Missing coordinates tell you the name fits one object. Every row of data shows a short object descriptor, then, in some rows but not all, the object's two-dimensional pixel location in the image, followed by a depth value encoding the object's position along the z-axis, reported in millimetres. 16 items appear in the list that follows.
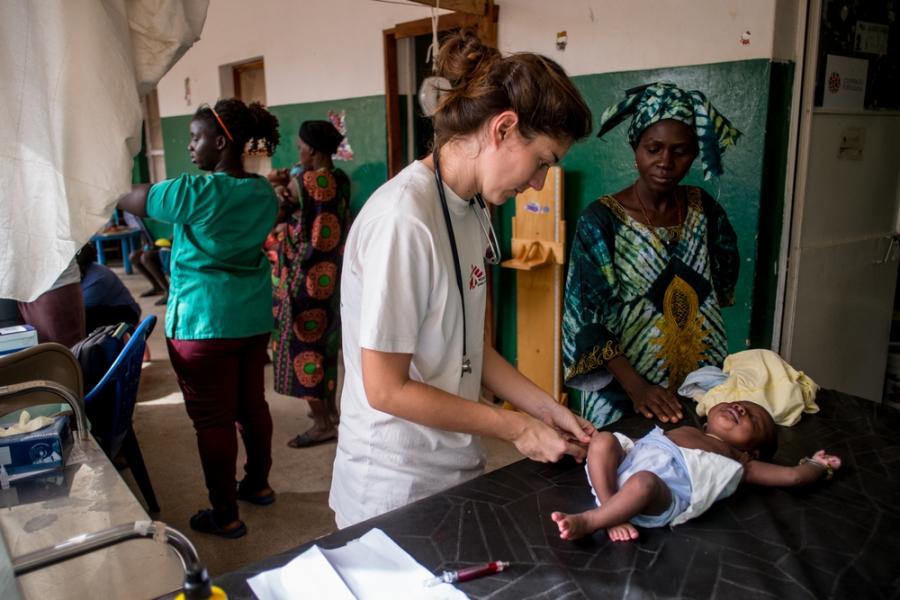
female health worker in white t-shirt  1241
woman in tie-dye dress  1981
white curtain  989
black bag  2484
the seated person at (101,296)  3627
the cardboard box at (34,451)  1606
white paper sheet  1069
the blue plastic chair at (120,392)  2467
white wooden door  3029
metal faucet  829
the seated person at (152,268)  7047
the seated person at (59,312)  2676
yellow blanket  1793
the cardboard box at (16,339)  2203
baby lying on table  1261
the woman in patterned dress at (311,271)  3439
